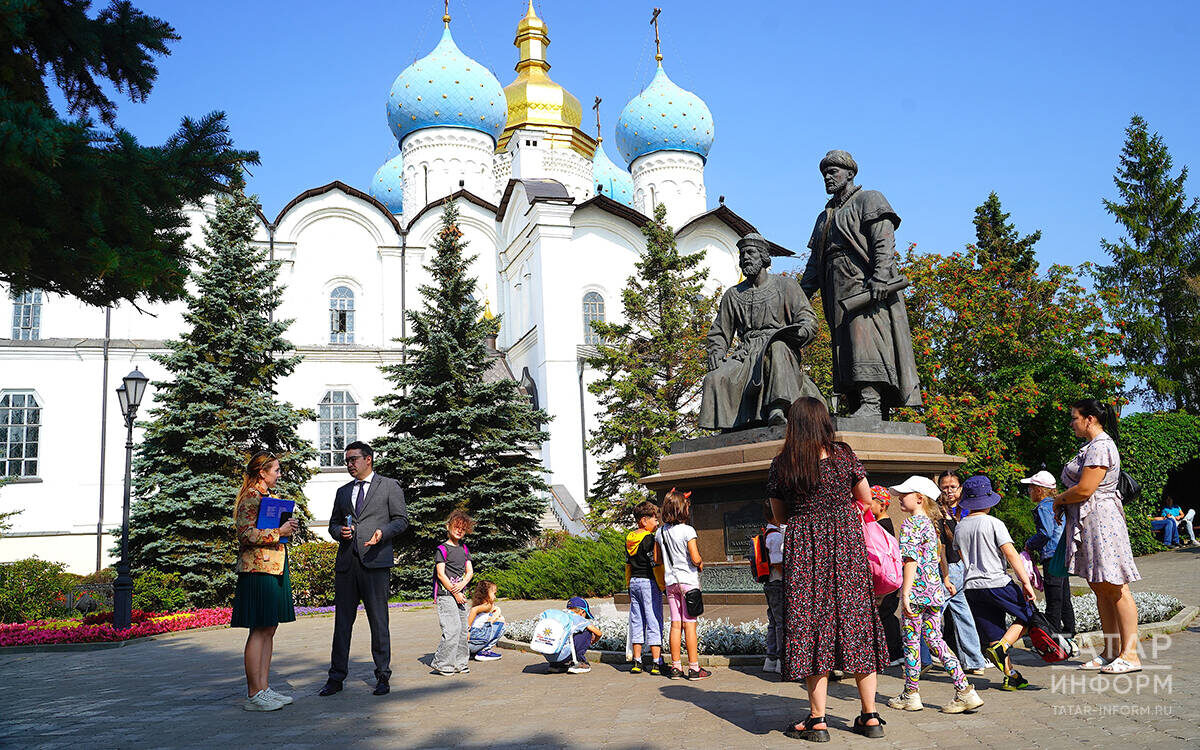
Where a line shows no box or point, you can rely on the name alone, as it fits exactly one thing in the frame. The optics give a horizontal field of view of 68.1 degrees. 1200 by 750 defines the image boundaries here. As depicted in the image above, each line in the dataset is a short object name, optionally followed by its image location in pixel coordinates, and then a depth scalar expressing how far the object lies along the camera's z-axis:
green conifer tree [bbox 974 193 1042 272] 35.94
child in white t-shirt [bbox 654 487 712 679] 6.99
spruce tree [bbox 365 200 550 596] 20.16
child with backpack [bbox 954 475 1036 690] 6.07
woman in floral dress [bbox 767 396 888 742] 4.78
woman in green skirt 6.41
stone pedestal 7.81
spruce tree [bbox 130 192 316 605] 18.88
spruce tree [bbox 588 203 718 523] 24.83
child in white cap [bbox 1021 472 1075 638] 7.17
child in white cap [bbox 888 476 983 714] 5.35
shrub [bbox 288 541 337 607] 19.23
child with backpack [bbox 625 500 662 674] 7.43
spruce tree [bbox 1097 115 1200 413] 31.28
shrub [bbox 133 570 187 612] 17.36
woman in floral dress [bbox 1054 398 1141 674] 6.07
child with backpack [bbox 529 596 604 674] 7.61
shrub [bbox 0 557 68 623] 16.08
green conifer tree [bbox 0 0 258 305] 4.55
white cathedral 29.52
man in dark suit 7.09
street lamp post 14.04
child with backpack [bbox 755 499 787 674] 6.31
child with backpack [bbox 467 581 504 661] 8.95
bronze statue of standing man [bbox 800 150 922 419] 8.29
